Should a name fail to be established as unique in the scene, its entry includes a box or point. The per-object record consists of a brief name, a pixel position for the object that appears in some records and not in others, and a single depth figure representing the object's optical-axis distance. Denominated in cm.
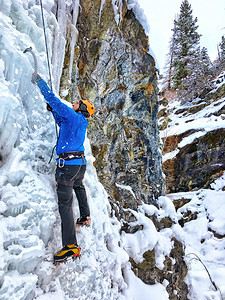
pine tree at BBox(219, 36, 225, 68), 2181
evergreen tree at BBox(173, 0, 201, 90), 2111
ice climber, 219
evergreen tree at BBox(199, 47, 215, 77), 1930
